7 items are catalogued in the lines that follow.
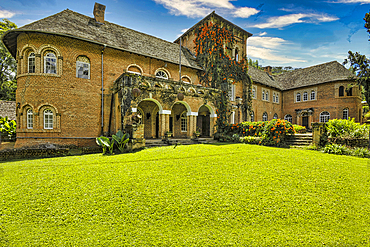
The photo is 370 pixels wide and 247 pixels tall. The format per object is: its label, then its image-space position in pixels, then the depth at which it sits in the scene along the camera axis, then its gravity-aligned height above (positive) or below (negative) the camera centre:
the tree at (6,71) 24.30 +6.87
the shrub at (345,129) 10.66 -0.47
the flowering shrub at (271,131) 12.87 -0.73
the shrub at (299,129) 18.45 -0.77
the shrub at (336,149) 9.95 -1.54
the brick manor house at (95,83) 13.20 +2.86
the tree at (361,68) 21.84 +6.57
